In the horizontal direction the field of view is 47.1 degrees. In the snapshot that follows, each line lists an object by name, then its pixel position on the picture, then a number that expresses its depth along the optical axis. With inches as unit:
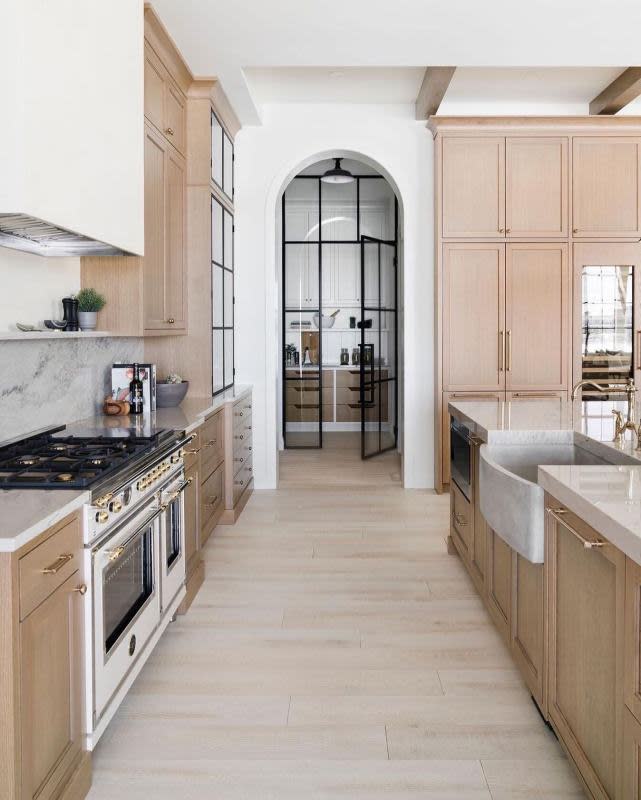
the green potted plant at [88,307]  133.6
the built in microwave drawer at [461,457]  139.6
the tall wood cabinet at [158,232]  144.8
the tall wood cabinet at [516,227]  219.6
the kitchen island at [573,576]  62.1
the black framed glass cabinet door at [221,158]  195.6
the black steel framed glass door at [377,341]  280.4
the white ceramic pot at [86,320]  133.4
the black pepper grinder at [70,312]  129.2
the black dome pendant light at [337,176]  288.5
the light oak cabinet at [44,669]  61.2
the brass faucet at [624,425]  99.6
